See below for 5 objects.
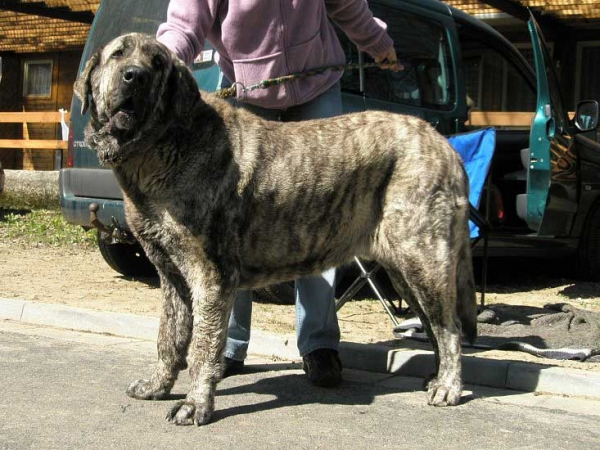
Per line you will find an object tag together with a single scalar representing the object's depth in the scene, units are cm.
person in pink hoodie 480
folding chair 645
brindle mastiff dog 413
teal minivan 742
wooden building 1446
